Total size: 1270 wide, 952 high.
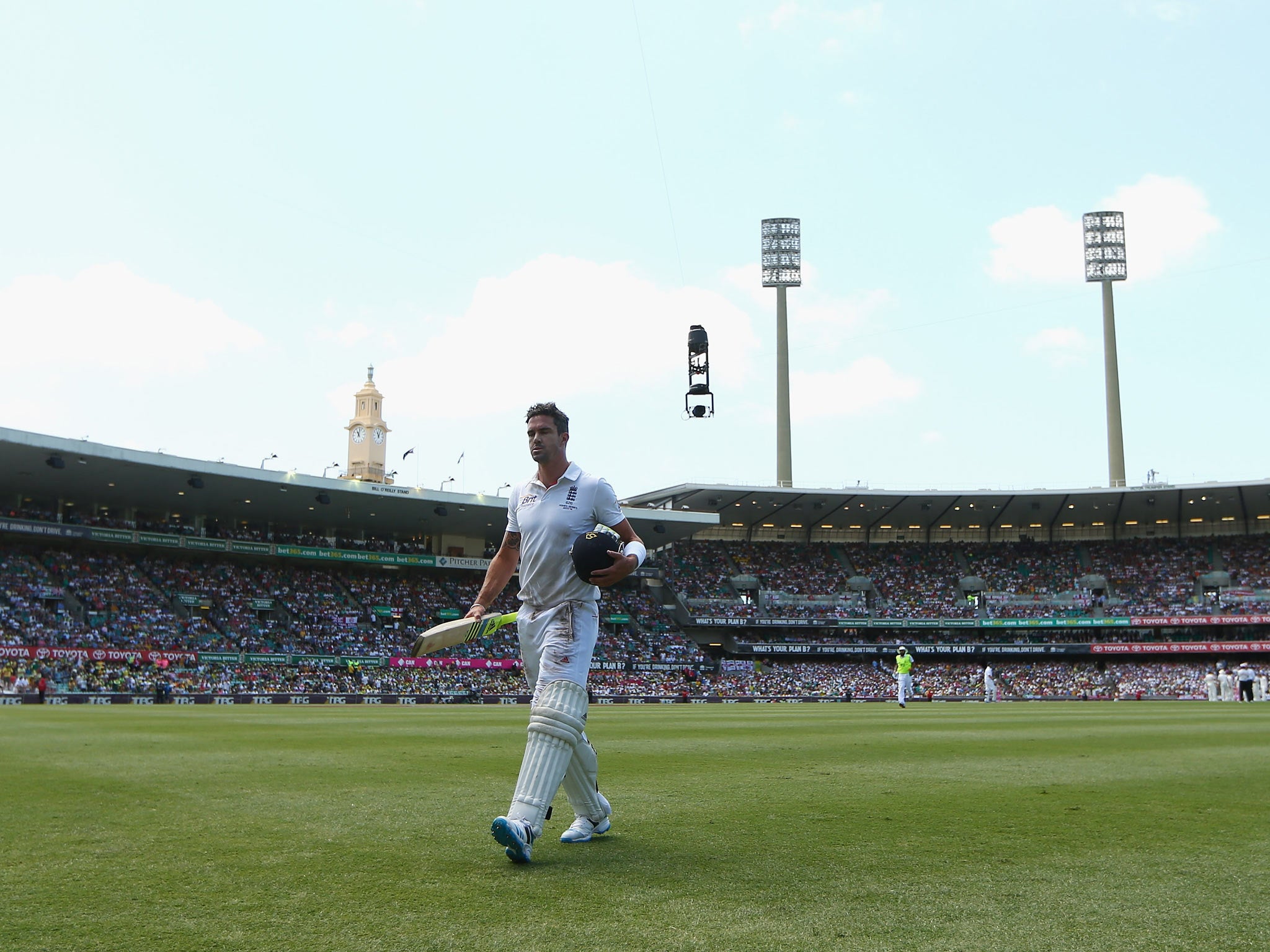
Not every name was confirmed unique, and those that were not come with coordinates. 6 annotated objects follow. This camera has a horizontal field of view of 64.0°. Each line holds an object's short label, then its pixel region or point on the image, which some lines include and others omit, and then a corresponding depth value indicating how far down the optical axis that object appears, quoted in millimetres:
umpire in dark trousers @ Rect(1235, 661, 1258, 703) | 39188
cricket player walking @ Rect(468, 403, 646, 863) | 5410
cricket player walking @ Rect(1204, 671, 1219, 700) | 42906
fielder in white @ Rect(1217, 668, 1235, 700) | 42500
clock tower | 127062
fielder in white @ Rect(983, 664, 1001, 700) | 45250
